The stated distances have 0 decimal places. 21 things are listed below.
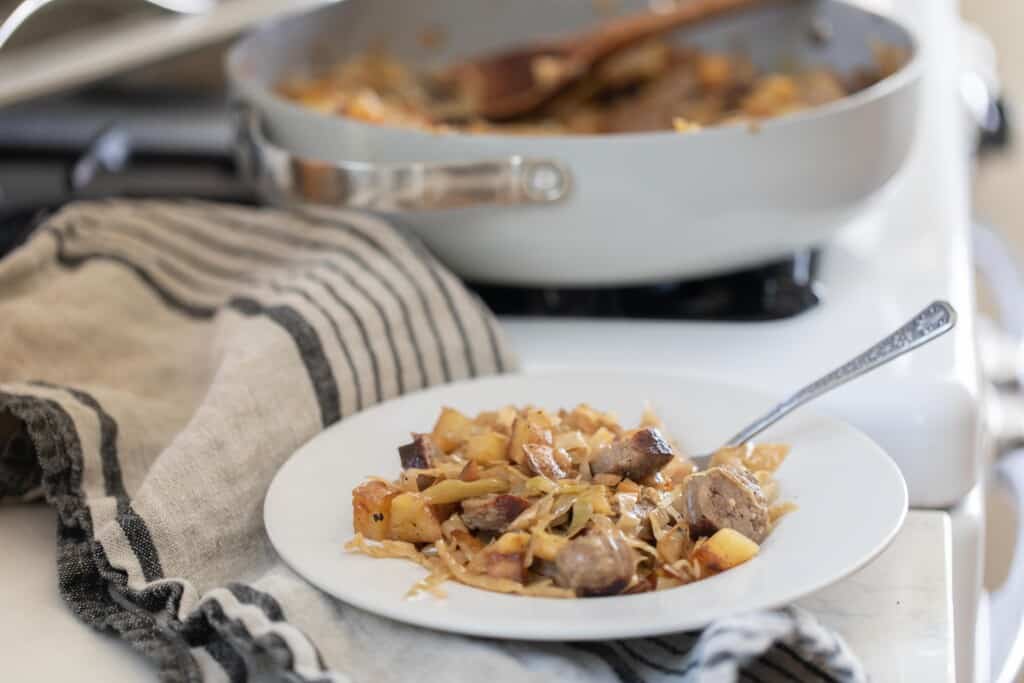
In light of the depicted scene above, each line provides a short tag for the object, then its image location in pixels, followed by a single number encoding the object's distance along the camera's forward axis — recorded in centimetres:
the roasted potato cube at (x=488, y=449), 95
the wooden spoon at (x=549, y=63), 134
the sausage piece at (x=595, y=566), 85
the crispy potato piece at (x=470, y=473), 92
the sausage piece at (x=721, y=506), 89
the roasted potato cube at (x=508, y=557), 87
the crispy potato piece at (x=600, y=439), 96
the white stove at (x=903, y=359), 104
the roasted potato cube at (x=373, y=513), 91
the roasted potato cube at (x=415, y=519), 91
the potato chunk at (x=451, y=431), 98
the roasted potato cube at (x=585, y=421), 99
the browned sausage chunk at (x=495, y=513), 90
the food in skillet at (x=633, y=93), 132
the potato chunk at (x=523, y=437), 93
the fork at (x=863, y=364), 98
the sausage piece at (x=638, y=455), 92
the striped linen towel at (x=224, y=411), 87
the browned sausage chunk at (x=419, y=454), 95
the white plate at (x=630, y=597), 84
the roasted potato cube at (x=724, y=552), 87
